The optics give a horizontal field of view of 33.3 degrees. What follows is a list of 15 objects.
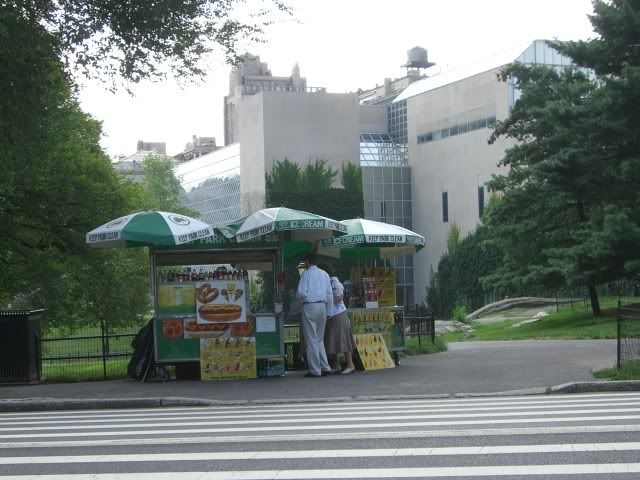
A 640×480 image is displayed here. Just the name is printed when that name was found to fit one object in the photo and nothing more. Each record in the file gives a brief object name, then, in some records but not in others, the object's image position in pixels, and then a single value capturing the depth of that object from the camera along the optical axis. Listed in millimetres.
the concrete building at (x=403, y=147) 81688
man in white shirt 17750
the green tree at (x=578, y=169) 32375
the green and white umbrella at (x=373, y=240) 20312
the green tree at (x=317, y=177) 85938
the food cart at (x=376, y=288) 19656
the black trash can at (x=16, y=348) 18938
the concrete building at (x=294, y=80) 196000
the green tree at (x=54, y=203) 18328
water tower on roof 150500
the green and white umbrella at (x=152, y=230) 17297
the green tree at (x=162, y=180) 105938
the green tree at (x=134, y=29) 18203
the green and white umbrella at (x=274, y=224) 17766
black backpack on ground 18016
